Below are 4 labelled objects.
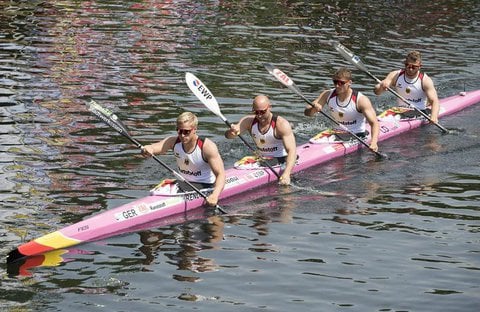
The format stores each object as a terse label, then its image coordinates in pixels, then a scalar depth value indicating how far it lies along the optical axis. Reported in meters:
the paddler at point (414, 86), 22.94
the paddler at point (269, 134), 18.42
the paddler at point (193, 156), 16.56
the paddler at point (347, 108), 20.55
